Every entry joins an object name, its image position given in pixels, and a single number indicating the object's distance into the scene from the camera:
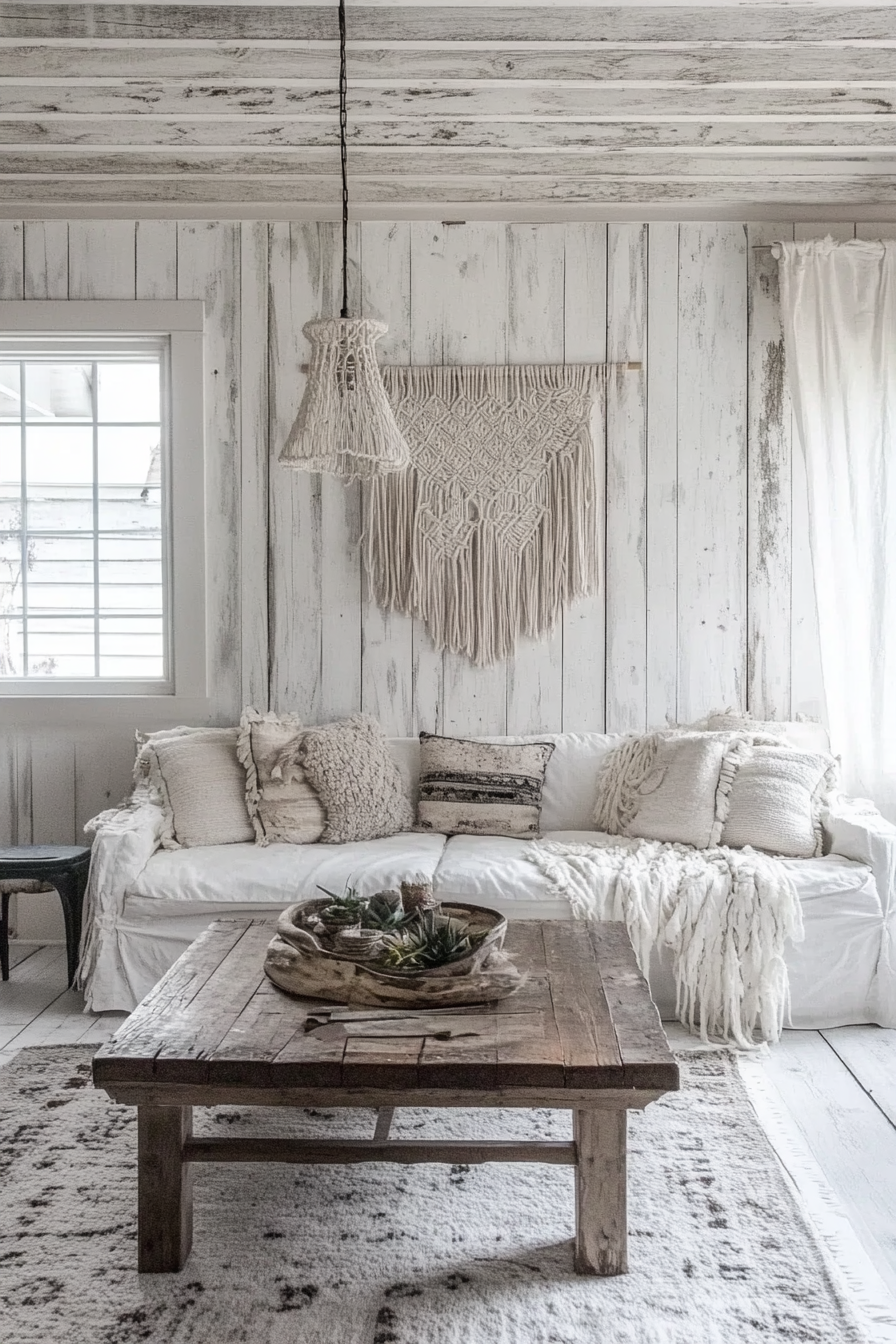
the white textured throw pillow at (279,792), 3.53
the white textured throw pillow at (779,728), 3.78
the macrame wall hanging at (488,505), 3.98
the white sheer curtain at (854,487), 3.84
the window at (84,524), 4.13
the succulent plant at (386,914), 2.19
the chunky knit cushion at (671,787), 3.41
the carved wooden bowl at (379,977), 2.02
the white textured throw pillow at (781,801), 3.32
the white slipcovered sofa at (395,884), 3.12
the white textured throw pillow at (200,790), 3.52
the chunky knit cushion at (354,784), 3.55
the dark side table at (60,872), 3.46
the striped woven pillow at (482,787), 3.68
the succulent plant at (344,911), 2.22
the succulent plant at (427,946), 2.07
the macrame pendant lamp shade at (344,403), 2.35
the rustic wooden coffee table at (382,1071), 1.77
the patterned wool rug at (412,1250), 1.76
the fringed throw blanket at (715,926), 3.02
